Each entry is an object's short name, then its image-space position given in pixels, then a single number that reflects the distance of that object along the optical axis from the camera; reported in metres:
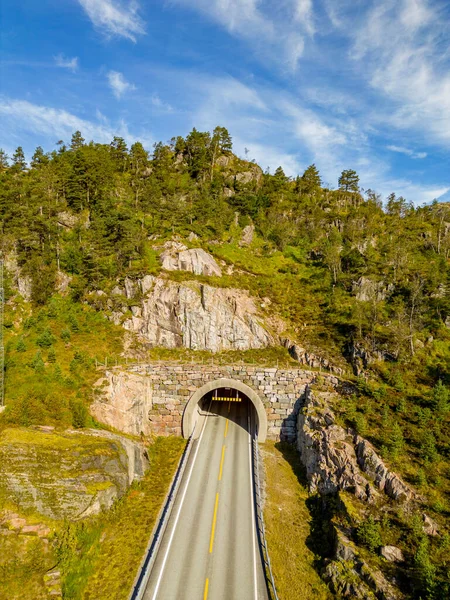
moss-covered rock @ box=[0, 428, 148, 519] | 23.59
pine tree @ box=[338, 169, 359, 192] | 92.31
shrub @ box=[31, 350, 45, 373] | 33.80
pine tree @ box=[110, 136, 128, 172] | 84.32
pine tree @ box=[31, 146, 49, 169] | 72.06
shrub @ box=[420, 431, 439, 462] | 26.55
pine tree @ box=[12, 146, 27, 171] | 73.15
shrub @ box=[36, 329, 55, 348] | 38.75
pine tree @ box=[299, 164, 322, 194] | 88.00
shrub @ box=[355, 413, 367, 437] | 30.21
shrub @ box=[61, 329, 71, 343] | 41.19
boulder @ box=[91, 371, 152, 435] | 33.62
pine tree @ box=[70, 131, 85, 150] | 79.62
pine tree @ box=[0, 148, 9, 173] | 74.28
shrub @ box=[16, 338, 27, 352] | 37.44
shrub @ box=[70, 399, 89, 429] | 29.86
